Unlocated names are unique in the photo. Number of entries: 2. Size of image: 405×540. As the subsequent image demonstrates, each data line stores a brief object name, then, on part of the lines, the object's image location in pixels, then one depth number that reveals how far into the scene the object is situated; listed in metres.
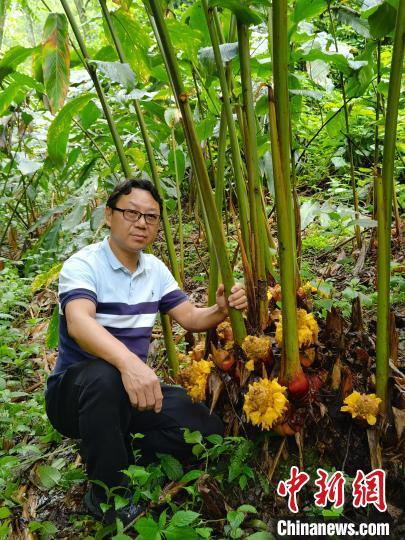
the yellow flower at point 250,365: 1.53
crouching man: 1.48
